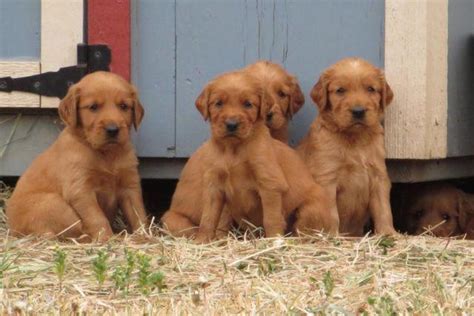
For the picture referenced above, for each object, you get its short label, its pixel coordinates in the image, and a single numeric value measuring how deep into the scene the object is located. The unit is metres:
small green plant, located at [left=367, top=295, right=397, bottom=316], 6.23
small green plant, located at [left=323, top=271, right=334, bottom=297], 6.61
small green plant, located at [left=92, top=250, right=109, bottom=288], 6.83
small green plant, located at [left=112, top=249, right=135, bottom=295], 6.82
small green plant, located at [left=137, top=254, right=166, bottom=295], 6.75
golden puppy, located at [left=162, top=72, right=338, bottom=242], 8.69
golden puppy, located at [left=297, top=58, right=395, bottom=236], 9.18
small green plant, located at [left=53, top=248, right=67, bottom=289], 6.82
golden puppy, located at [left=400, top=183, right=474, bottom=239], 10.73
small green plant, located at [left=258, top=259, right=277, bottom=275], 7.38
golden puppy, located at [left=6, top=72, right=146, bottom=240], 9.06
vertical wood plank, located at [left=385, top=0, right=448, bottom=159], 9.48
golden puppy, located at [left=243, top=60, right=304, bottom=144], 9.40
